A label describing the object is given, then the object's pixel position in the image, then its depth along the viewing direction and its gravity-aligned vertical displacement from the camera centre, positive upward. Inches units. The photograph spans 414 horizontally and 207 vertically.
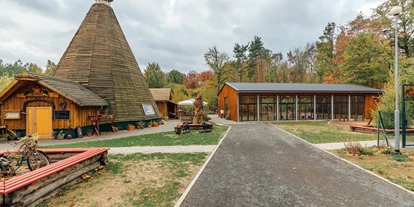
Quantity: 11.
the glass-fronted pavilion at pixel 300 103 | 815.1 -0.2
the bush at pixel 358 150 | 272.3 -70.5
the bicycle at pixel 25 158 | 182.7 -57.2
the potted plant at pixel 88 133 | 495.5 -80.7
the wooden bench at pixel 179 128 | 485.7 -66.5
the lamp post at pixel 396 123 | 265.2 -28.7
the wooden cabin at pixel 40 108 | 451.5 -13.4
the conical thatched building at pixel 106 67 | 579.2 +117.0
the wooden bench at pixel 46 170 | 119.6 -54.7
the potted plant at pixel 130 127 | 584.1 -76.5
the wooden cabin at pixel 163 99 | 978.1 +19.3
